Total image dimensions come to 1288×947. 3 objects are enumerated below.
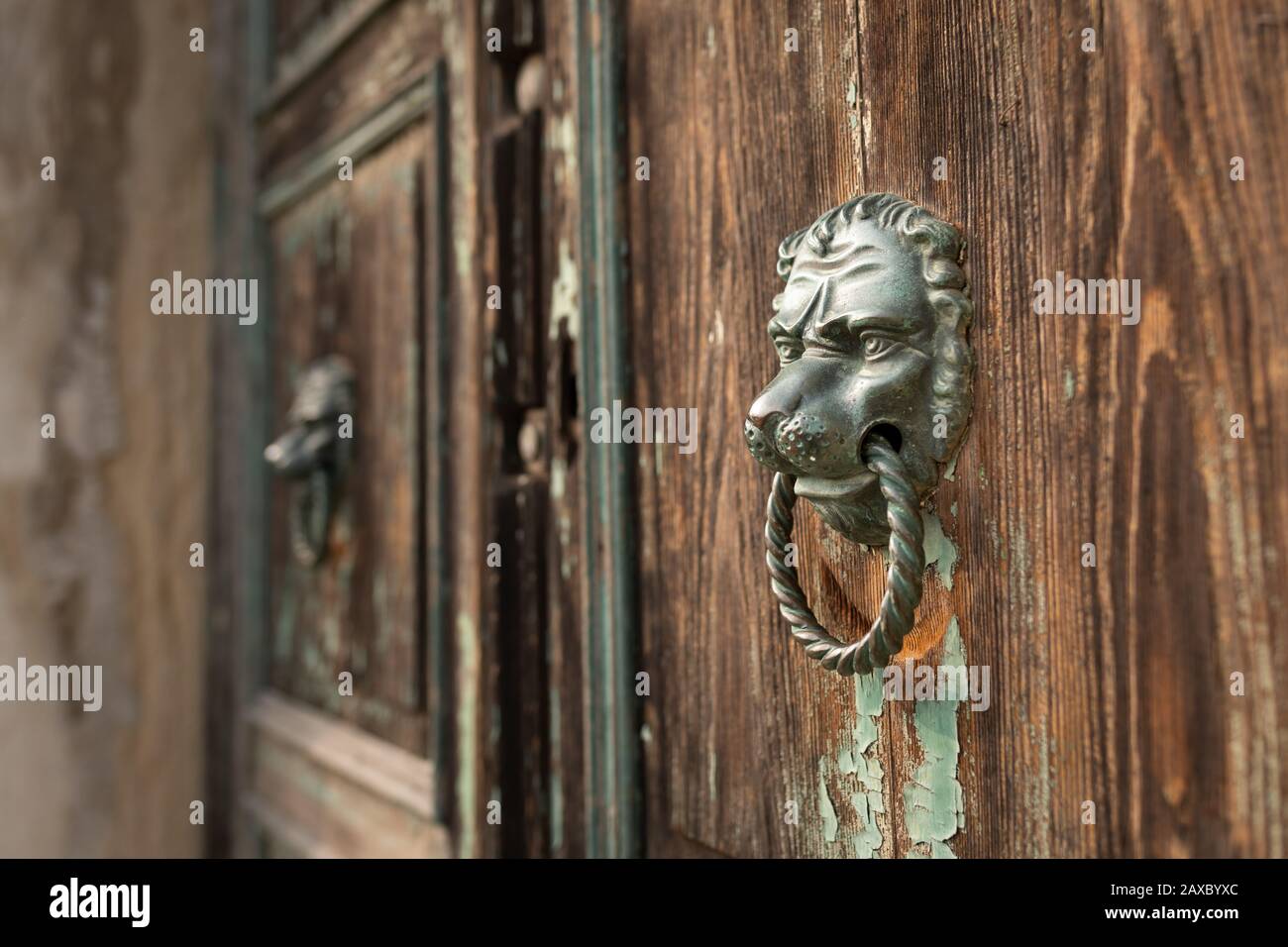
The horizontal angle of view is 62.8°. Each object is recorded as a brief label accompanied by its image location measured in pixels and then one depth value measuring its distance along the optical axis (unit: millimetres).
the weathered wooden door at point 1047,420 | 318
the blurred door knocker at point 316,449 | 946
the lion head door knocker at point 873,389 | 407
